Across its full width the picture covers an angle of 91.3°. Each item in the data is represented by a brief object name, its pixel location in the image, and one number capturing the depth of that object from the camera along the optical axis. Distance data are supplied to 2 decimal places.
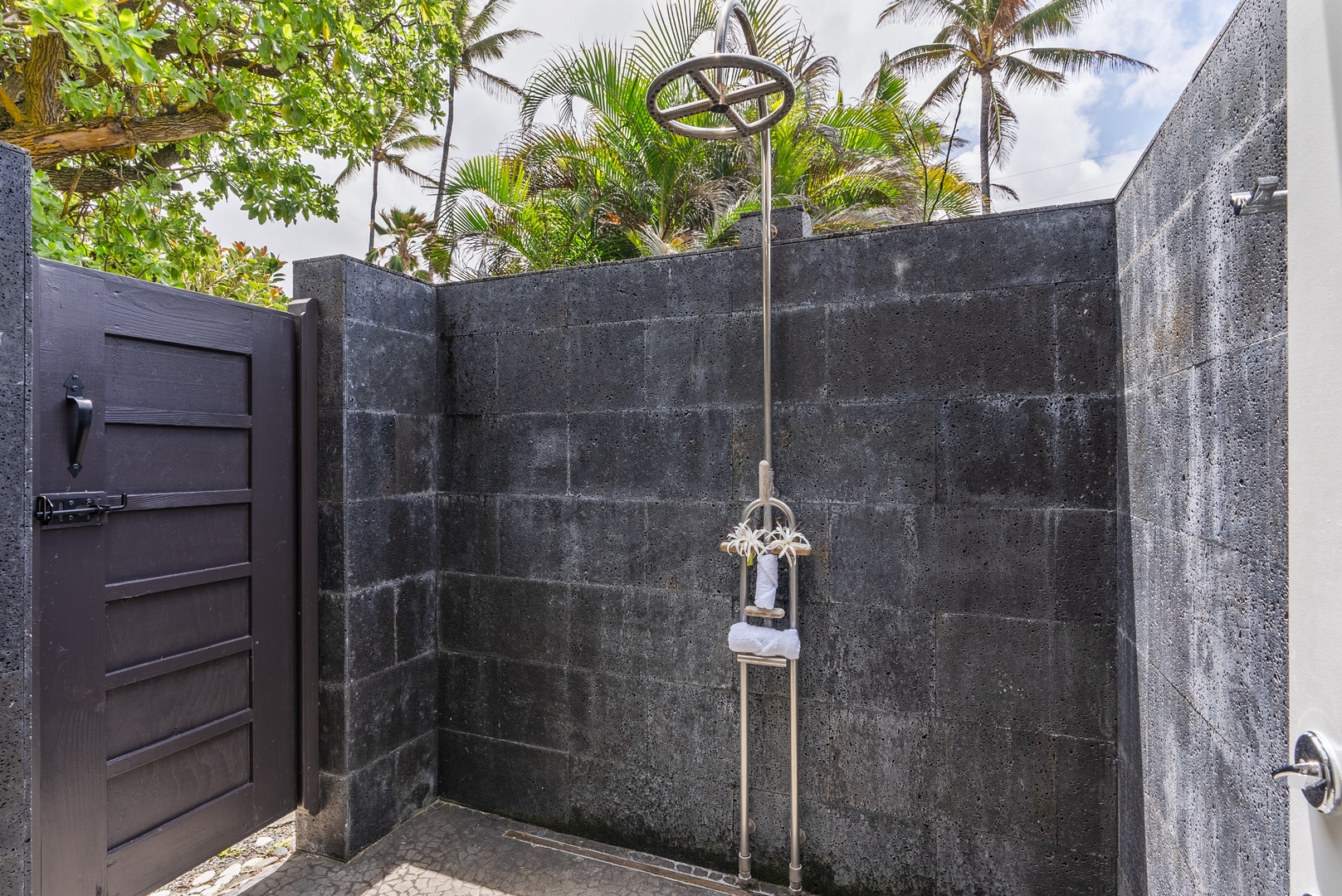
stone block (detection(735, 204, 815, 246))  2.25
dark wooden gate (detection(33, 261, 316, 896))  1.66
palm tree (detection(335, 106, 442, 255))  13.59
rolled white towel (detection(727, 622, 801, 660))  2.01
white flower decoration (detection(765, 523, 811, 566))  2.03
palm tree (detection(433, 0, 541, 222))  13.46
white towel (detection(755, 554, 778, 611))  2.04
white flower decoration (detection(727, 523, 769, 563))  2.05
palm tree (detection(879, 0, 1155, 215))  10.12
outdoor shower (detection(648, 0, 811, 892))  1.88
